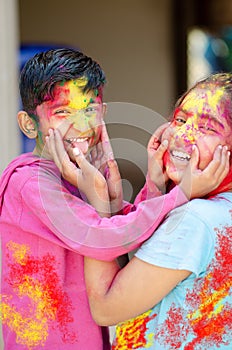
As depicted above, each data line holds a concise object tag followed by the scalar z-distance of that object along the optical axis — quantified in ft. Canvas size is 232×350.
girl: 7.35
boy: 7.46
